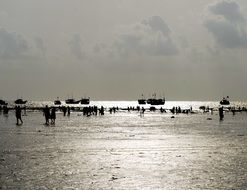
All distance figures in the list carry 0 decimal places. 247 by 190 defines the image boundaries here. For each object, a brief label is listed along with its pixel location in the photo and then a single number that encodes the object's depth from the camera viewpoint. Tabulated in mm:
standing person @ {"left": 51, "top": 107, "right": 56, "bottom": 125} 68088
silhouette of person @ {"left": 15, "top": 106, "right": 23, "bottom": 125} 63756
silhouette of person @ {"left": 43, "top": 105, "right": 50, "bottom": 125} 65925
